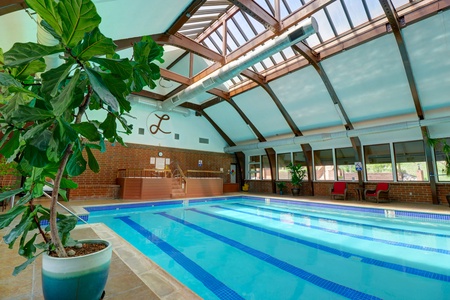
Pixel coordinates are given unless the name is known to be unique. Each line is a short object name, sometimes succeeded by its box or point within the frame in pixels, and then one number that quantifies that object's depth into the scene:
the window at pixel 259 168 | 13.26
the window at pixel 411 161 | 8.17
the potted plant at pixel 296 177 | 10.92
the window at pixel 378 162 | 8.96
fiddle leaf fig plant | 0.97
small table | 9.13
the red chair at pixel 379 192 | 8.28
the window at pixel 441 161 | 7.62
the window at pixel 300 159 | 11.54
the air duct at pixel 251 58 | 4.75
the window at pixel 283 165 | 12.33
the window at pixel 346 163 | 9.87
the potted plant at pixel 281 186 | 11.62
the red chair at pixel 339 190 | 9.19
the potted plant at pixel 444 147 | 7.12
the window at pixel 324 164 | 10.62
